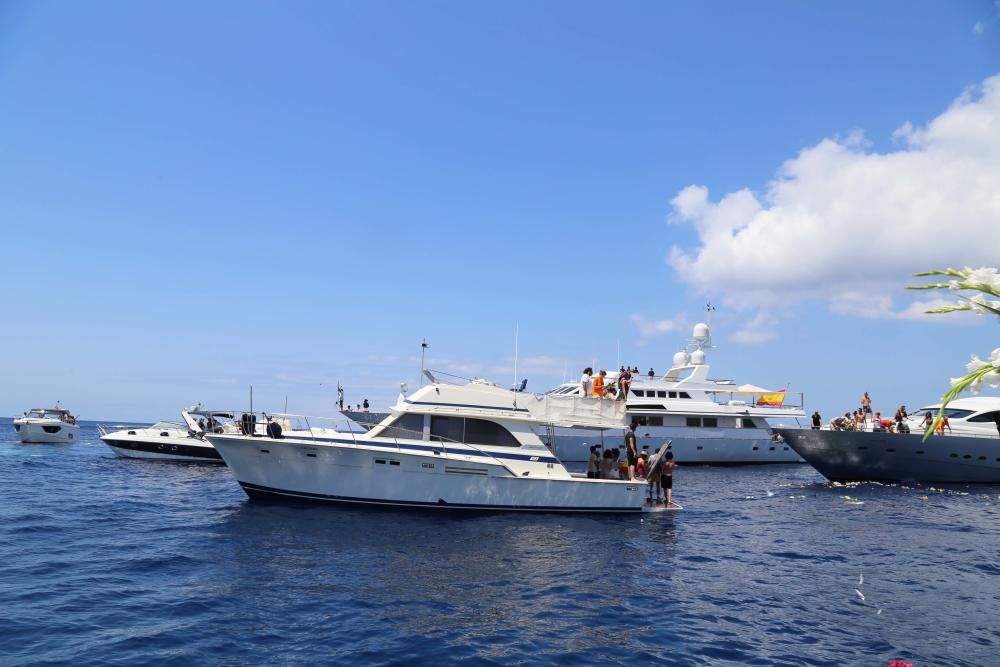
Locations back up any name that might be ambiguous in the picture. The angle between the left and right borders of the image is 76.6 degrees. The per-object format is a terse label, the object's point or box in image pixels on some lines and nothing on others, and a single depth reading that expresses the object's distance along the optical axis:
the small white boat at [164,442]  35.25
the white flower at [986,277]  2.09
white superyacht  39.81
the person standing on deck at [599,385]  21.76
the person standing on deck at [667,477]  21.52
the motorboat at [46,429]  51.66
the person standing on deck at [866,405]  30.84
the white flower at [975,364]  2.17
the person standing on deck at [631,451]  20.86
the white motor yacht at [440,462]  19.19
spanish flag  44.88
